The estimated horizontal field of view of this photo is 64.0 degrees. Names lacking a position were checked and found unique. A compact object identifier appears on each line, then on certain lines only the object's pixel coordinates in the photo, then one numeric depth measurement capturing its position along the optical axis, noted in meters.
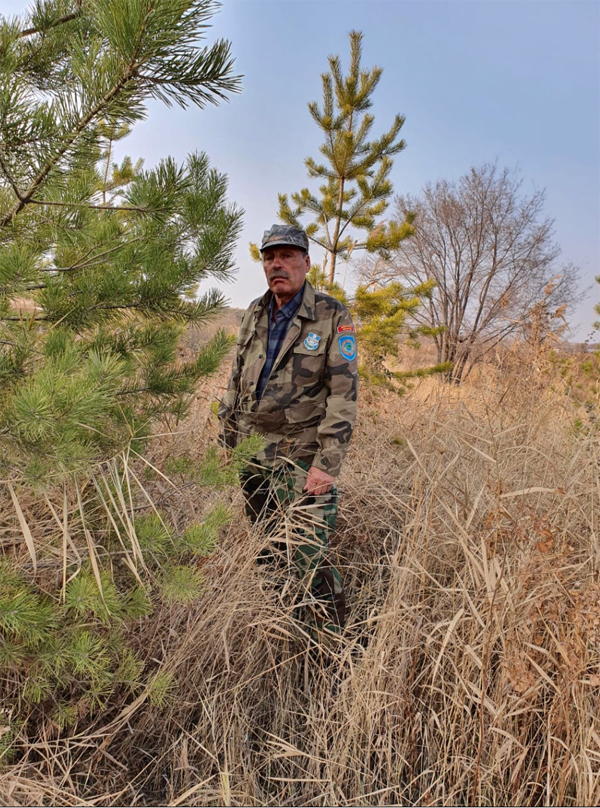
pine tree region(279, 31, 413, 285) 5.57
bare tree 15.67
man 2.31
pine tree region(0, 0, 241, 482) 1.11
